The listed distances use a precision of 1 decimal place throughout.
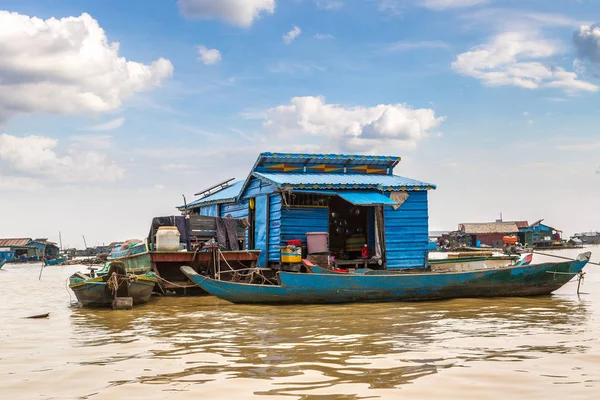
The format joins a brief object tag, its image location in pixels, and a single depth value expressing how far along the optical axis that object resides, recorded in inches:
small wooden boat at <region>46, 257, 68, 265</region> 2434.9
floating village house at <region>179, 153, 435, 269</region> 710.5
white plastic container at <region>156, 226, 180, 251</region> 690.8
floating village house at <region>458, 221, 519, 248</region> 2642.7
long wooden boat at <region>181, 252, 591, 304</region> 581.9
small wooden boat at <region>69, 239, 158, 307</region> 609.6
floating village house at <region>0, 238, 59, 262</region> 2556.6
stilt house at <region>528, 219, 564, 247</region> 2992.1
